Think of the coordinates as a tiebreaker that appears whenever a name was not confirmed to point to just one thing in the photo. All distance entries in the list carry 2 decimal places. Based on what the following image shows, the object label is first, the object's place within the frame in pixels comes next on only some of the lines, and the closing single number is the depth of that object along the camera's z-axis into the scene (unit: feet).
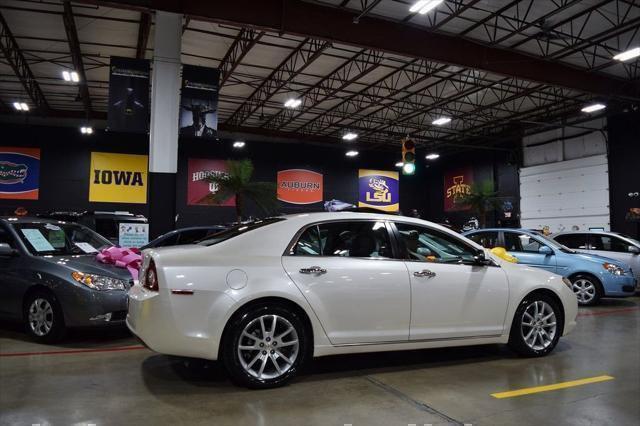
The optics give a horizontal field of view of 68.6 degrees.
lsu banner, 94.58
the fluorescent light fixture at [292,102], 65.14
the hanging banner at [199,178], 79.71
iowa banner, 75.00
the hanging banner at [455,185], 94.79
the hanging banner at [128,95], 34.50
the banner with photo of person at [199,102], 36.60
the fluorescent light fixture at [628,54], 42.50
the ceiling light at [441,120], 71.72
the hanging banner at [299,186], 87.10
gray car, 16.48
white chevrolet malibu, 11.52
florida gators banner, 70.38
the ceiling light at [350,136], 80.61
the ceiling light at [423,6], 34.12
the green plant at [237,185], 51.80
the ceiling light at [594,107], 59.72
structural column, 34.32
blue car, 27.94
